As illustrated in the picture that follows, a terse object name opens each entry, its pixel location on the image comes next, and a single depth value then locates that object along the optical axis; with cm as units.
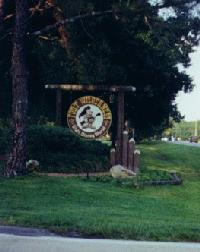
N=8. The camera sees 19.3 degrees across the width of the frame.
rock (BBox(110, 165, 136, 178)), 1781
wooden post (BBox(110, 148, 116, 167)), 1983
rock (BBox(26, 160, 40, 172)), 1802
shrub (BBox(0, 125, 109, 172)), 1909
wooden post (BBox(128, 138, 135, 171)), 1992
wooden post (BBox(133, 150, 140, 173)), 1991
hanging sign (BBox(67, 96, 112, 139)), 1998
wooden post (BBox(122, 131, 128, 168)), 1996
